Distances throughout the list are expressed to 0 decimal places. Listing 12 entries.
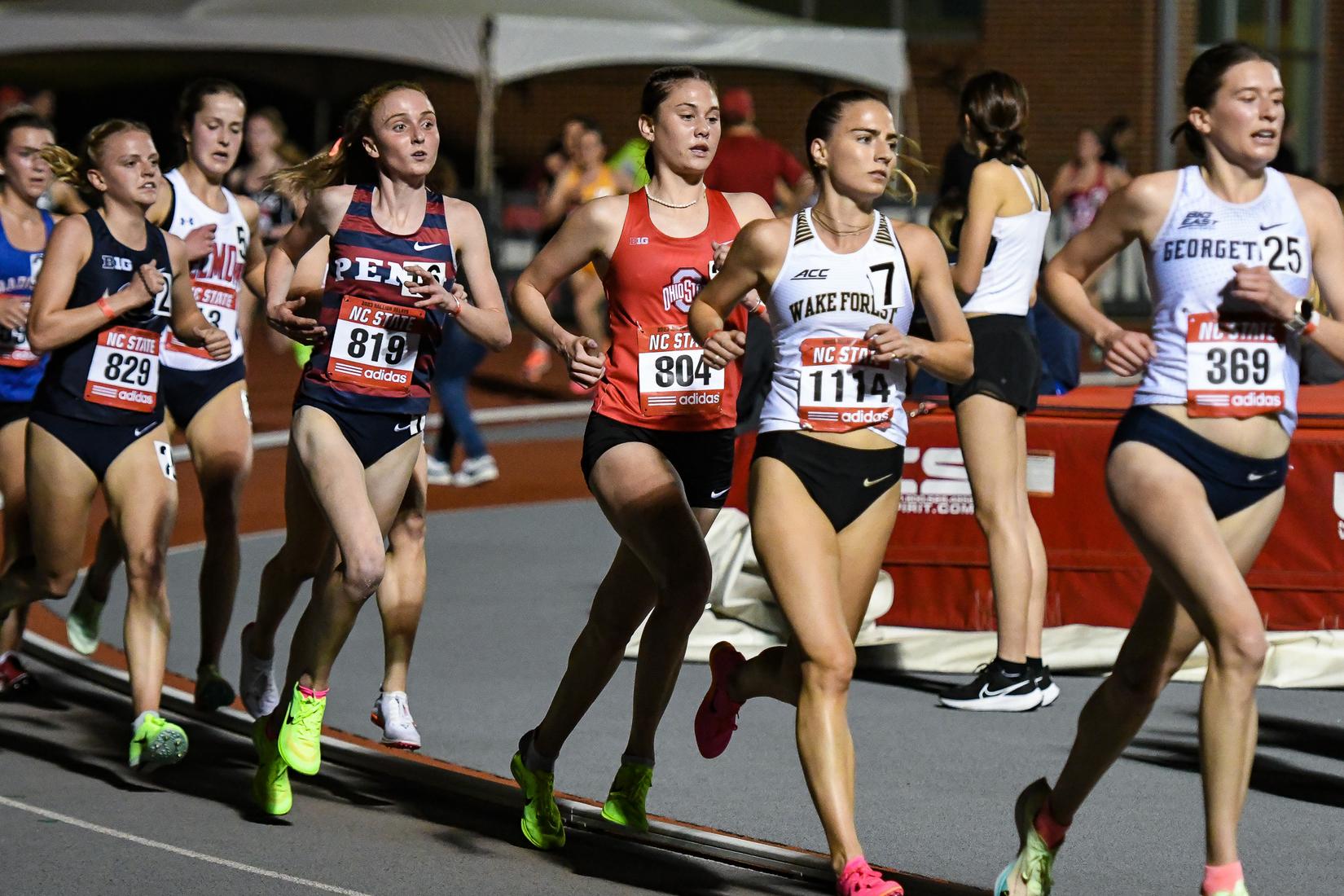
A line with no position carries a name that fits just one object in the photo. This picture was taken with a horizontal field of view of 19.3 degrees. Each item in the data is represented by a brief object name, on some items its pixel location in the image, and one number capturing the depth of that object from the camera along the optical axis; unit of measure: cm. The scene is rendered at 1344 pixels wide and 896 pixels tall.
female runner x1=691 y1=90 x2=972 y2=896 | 964
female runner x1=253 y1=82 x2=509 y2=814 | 1147
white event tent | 3941
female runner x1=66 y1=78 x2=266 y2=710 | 1422
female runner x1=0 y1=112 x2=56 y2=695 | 1446
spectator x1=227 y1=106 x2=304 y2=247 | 2761
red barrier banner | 1536
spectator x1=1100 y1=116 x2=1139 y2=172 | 4321
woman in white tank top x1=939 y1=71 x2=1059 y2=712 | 1400
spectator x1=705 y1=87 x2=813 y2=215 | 2835
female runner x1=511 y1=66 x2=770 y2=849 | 1079
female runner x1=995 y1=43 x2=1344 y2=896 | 902
